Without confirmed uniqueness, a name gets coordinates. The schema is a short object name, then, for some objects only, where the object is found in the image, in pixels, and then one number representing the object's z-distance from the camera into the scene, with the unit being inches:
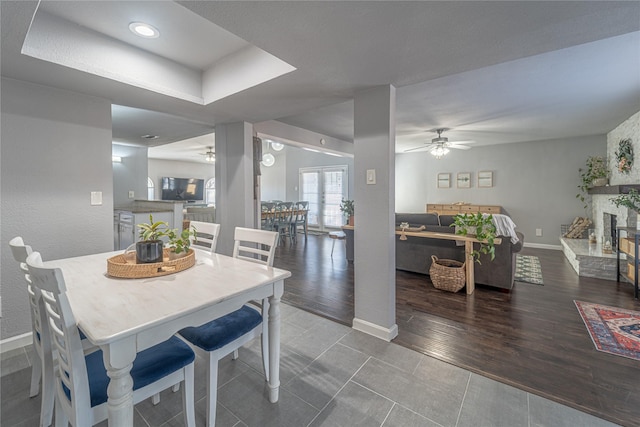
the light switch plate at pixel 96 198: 102.2
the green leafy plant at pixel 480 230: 121.7
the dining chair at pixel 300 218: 269.1
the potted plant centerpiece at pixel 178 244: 71.0
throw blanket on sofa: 129.1
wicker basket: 130.2
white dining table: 39.1
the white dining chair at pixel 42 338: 52.1
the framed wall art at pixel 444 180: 275.0
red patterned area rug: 83.7
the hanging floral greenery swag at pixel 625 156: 160.4
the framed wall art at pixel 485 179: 253.4
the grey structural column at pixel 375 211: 91.4
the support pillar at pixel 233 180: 140.3
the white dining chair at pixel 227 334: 55.4
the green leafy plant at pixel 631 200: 132.7
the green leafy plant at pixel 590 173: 199.2
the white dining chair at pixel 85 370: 39.8
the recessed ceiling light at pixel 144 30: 78.8
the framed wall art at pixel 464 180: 264.1
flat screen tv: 365.4
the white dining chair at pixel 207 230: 89.8
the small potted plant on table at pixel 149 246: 64.7
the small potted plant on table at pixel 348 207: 237.4
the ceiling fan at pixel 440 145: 194.8
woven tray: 60.0
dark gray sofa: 130.0
